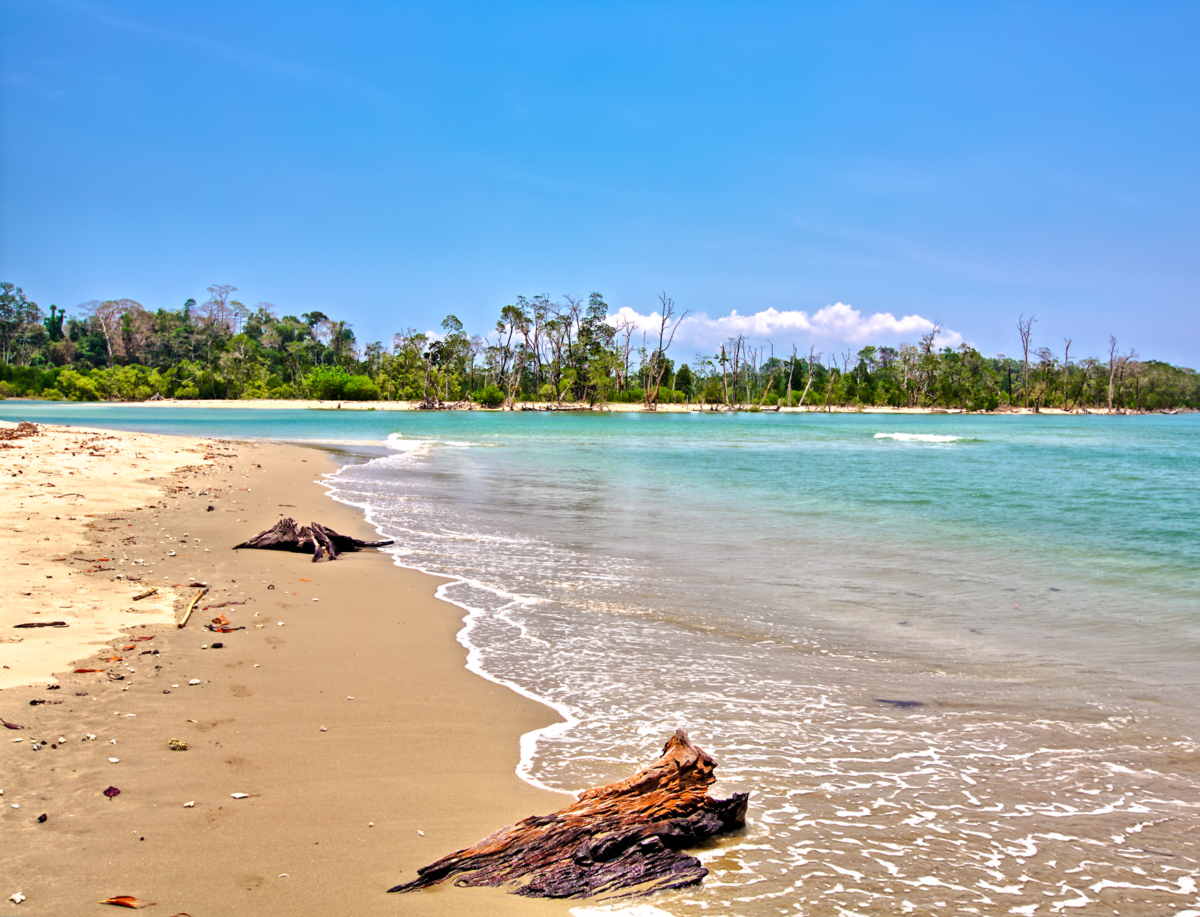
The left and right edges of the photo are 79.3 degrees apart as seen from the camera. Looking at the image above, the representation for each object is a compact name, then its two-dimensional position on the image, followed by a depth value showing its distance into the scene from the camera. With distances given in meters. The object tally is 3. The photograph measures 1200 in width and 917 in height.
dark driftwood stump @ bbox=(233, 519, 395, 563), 8.84
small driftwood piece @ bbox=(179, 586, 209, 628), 5.61
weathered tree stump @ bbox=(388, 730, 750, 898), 2.76
